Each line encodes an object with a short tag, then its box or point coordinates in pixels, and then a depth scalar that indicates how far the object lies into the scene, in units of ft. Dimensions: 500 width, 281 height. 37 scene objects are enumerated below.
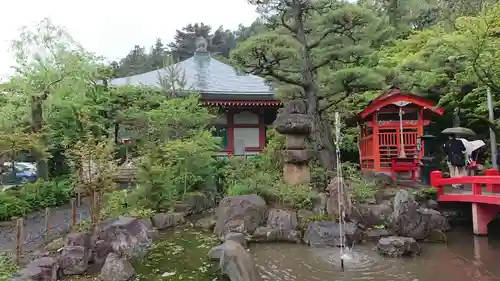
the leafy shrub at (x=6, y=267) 20.52
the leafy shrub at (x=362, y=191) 35.96
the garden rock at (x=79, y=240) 25.46
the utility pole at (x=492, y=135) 39.14
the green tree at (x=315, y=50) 39.40
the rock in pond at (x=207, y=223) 36.70
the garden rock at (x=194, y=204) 42.58
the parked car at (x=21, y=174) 60.90
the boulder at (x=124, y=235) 26.99
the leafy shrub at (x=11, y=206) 36.19
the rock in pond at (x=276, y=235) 31.48
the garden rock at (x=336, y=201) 32.92
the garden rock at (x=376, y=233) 31.35
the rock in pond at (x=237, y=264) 21.49
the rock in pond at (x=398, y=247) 26.37
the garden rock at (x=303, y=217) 32.70
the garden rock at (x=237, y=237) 29.52
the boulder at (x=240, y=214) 32.86
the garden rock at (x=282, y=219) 32.53
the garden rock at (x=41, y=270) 20.88
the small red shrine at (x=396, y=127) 45.29
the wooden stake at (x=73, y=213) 29.10
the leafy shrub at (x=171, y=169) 38.55
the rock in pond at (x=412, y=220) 30.76
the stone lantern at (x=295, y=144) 38.65
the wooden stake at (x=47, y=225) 28.04
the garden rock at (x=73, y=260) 23.40
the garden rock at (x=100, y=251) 25.75
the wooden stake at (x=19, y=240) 23.85
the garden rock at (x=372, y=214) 33.60
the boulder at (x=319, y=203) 34.44
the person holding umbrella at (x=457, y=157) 37.76
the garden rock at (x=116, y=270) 22.07
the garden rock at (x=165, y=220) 37.09
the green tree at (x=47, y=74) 44.06
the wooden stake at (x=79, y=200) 39.03
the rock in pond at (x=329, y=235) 29.84
